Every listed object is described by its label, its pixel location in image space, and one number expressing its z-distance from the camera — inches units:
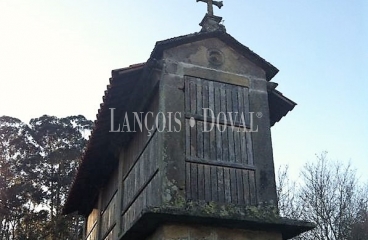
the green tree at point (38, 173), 942.4
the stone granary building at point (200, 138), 226.1
